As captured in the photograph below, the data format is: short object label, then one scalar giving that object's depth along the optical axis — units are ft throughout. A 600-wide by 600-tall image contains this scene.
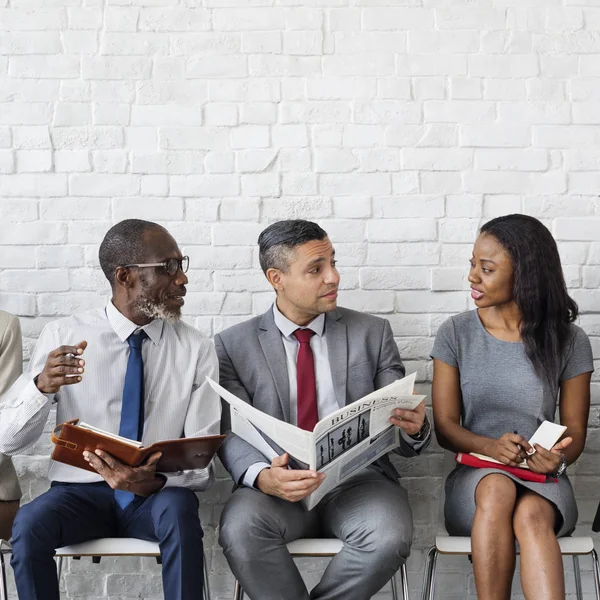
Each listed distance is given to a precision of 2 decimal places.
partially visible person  8.78
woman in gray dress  8.99
